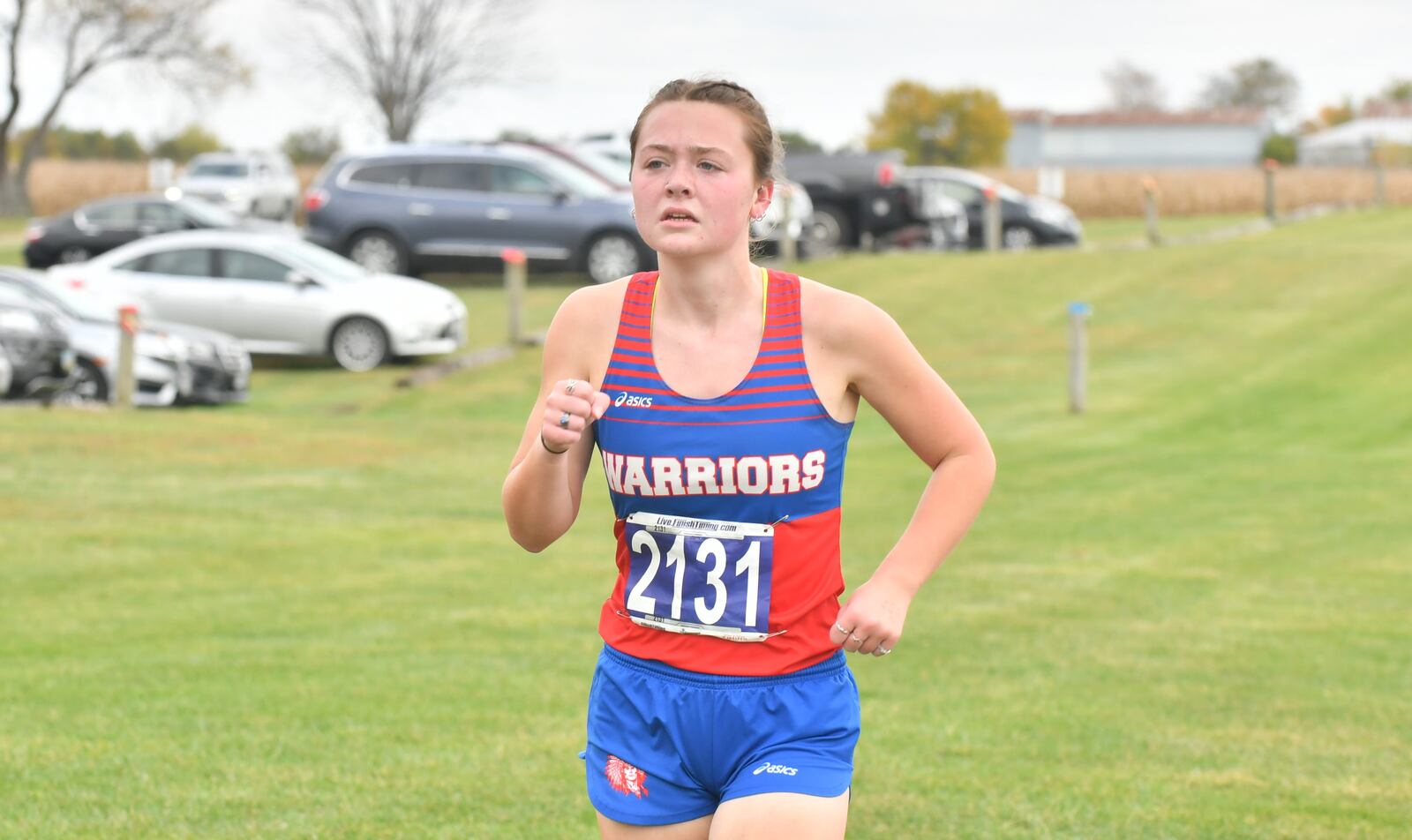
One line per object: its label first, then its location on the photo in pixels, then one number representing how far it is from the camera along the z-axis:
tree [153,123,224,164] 91.31
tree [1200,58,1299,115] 135.62
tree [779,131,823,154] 67.76
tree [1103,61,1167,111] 140.50
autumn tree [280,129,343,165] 83.62
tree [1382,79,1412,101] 135.62
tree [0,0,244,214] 58.78
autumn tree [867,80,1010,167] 93.81
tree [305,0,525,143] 66.44
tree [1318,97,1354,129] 142.00
